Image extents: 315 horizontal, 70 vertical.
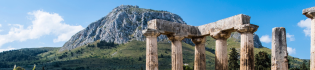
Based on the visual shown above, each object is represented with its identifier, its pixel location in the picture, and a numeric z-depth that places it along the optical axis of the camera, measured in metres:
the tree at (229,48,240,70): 53.38
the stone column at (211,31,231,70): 19.06
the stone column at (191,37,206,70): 21.36
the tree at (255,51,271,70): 50.78
